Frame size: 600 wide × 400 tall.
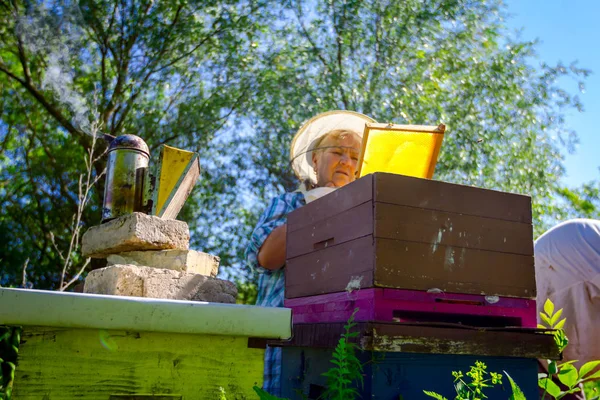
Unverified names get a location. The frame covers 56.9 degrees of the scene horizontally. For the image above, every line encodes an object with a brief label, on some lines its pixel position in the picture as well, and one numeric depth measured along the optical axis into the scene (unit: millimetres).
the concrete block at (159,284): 1771
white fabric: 2518
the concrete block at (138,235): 1980
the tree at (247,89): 7293
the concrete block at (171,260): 1976
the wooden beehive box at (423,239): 1534
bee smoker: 2193
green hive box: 1266
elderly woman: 2393
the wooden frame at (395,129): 1883
